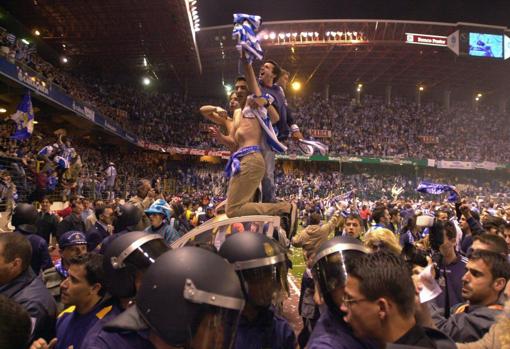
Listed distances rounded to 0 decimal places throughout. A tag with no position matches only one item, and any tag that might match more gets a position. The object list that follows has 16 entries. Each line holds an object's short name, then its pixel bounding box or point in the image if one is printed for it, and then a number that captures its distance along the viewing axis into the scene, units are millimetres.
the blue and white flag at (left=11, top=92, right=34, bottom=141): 13594
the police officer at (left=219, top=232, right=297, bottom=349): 2248
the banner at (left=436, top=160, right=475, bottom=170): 39406
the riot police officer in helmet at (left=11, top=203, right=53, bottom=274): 4863
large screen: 33875
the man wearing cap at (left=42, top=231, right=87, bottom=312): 3860
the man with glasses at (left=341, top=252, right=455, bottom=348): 1641
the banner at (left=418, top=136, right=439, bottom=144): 41828
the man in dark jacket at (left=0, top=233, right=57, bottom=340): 2682
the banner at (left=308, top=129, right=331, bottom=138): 39516
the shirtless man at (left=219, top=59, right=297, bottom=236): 4016
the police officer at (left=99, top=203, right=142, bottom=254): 5367
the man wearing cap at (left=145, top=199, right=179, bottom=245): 5688
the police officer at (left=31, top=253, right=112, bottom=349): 2533
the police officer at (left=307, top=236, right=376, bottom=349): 1836
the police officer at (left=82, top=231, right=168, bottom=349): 2188
